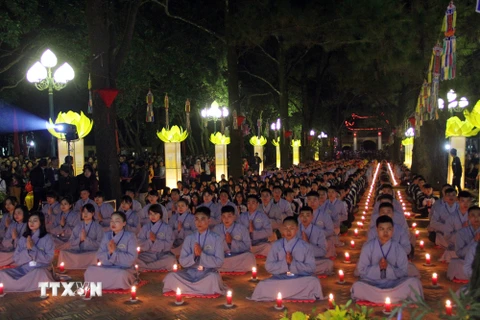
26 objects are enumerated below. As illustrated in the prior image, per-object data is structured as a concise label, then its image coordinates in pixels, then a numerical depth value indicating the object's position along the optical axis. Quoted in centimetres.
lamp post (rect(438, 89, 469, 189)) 1797
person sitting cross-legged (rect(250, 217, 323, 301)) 696
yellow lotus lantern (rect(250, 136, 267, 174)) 2938
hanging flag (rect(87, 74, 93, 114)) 1302
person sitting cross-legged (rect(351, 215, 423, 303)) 657
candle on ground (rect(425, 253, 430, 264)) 872
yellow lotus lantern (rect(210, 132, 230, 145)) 2178
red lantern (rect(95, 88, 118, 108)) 1202
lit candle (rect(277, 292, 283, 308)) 641
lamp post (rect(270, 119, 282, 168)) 3333
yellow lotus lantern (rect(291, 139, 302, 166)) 3669
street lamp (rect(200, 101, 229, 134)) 2045
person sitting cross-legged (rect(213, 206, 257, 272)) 876
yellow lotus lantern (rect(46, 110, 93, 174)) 1552
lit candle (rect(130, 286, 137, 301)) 706
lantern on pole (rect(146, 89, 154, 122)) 1620
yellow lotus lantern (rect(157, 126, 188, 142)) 1759
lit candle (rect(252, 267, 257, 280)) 829
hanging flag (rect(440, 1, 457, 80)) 1020
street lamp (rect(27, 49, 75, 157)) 1225
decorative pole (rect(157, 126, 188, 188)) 1753
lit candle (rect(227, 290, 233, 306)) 676
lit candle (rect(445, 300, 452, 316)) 491
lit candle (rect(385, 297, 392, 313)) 618
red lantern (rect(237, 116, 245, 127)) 1808
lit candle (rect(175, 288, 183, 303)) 682
